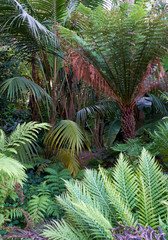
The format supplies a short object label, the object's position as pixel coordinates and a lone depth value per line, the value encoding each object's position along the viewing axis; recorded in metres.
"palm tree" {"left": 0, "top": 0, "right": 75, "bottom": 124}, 2.57
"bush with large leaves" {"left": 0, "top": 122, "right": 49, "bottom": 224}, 1.27
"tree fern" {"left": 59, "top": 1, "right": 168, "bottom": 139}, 2.40
